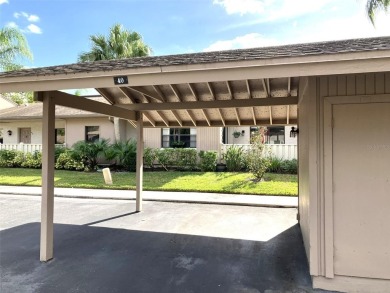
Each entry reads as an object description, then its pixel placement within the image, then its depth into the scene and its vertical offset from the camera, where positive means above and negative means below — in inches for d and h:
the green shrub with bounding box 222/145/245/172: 567.8 -19.2
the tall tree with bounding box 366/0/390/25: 450.4 +233.0
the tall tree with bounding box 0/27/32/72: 682.9 +253.0
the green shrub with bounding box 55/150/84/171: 623.2 -25.5
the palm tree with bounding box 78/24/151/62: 641.0 +239.5
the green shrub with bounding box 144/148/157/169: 610.9 -13.8
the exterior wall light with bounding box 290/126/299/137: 238.9 +15.8
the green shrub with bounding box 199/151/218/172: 575.2 -21.6
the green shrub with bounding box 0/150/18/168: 692.1 -15.0
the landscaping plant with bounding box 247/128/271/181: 478.3 -14.1
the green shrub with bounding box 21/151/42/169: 674.8 -22.1
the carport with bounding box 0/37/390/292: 114.6 +22.0
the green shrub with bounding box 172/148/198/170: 597.9 -16.1
